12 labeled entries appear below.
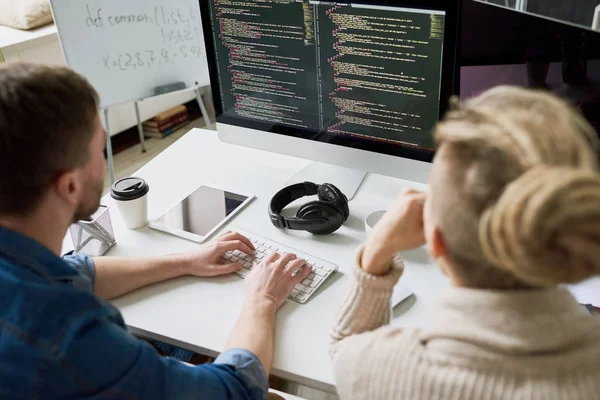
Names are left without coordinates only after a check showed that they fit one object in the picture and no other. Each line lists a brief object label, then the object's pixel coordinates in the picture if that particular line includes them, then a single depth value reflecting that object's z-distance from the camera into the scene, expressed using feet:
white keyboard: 3.65
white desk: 3.32
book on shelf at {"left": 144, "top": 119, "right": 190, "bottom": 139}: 11.36
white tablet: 4.34
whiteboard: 6.86
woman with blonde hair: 1.76
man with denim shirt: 2.49
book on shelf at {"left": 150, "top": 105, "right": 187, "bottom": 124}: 11.28
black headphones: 4.11
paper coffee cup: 4.26
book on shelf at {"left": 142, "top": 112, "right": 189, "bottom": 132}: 11.30
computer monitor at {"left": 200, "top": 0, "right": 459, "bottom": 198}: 3.80
